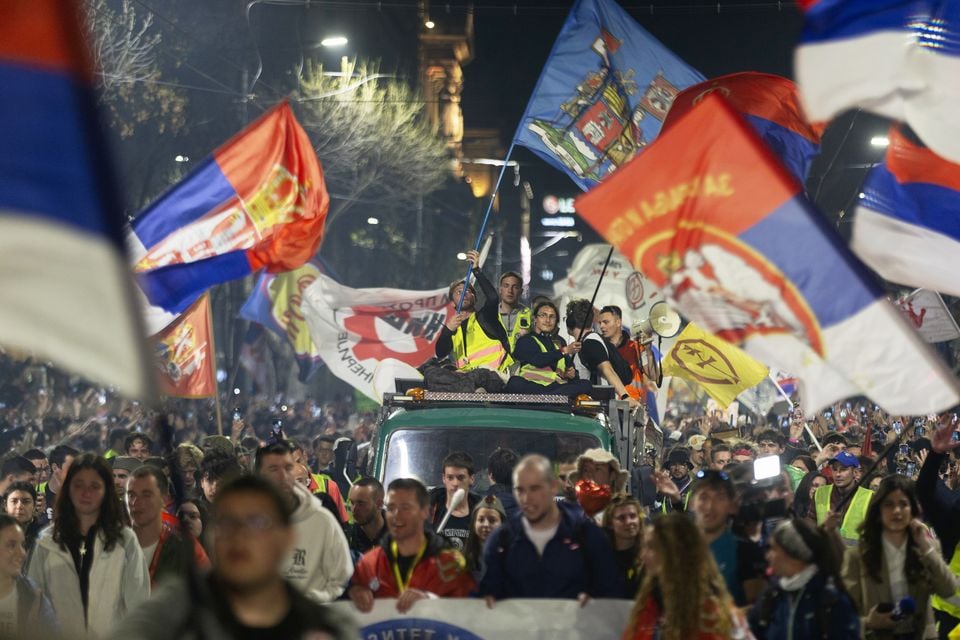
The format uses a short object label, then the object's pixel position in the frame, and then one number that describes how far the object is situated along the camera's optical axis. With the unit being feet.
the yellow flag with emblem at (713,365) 63.67
